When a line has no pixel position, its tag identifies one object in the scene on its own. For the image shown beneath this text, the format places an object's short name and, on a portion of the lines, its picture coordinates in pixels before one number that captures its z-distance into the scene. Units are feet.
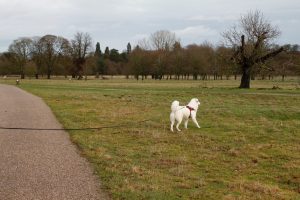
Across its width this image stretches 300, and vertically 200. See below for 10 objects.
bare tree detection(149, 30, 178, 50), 384.64
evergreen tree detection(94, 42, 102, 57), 523.46
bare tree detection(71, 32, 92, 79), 343.46
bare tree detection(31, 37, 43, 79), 343.87
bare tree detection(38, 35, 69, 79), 343.87
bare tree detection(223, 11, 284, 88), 153.89
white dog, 45.88
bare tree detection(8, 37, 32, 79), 341.62
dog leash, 47.60
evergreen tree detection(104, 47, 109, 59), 515.91
